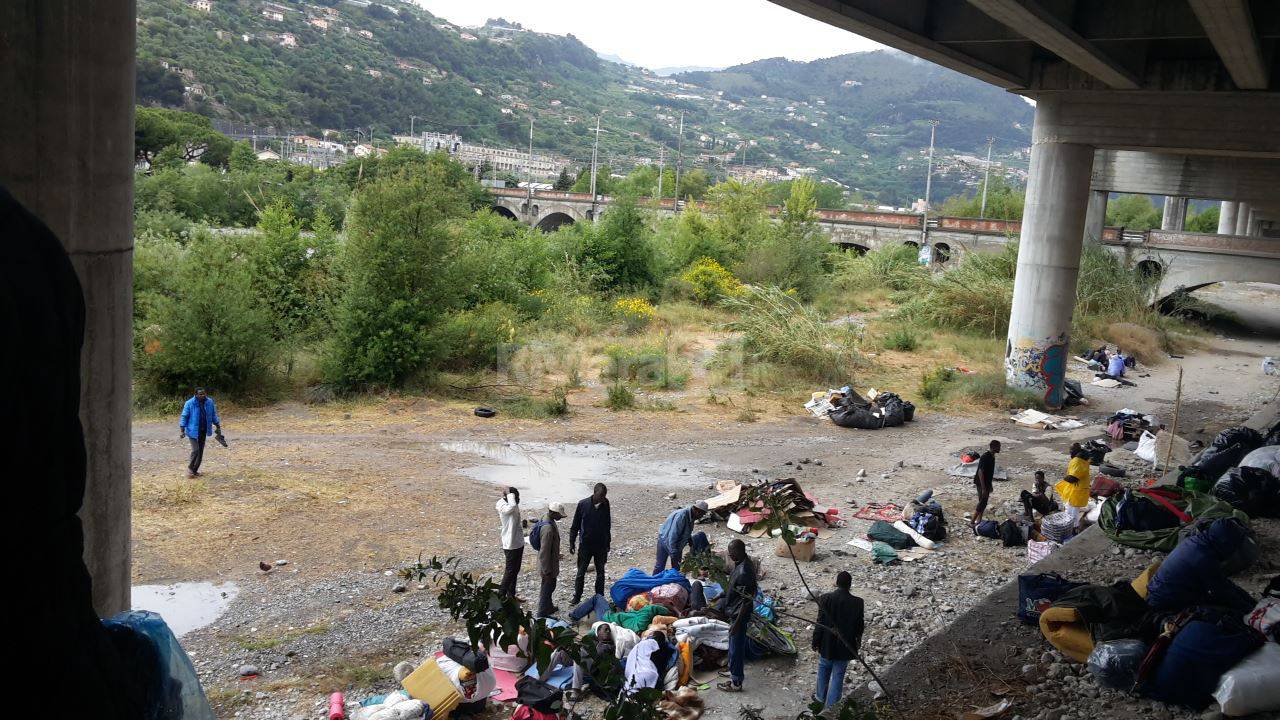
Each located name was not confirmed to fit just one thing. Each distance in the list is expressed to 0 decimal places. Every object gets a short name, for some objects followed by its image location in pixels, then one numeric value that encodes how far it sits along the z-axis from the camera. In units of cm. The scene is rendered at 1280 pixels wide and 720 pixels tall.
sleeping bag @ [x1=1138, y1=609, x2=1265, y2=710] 680
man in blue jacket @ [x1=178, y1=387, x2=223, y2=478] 1331
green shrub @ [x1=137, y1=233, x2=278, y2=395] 1850
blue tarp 941
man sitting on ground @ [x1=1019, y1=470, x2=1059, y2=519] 1269
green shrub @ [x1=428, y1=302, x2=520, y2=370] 2116
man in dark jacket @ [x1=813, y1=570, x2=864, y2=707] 735
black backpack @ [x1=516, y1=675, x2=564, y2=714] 747
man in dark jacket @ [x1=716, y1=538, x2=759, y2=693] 797
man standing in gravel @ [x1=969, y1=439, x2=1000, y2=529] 1257
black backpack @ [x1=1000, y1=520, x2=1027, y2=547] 1215
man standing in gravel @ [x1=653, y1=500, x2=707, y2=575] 1007
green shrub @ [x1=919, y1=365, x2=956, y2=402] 2158
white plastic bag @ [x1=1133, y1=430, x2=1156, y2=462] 1619
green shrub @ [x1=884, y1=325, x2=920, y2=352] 2769
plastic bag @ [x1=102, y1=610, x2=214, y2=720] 236
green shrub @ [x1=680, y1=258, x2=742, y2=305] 3562
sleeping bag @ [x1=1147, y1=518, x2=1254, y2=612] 807
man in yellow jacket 1207
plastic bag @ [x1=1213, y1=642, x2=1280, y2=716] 656
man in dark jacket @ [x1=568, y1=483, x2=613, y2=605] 975
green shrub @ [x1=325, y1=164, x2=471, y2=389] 1961
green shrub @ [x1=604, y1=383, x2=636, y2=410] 1984
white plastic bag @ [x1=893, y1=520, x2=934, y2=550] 1199
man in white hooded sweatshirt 947
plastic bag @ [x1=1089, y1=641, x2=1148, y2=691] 725
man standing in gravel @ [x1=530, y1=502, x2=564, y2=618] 930
